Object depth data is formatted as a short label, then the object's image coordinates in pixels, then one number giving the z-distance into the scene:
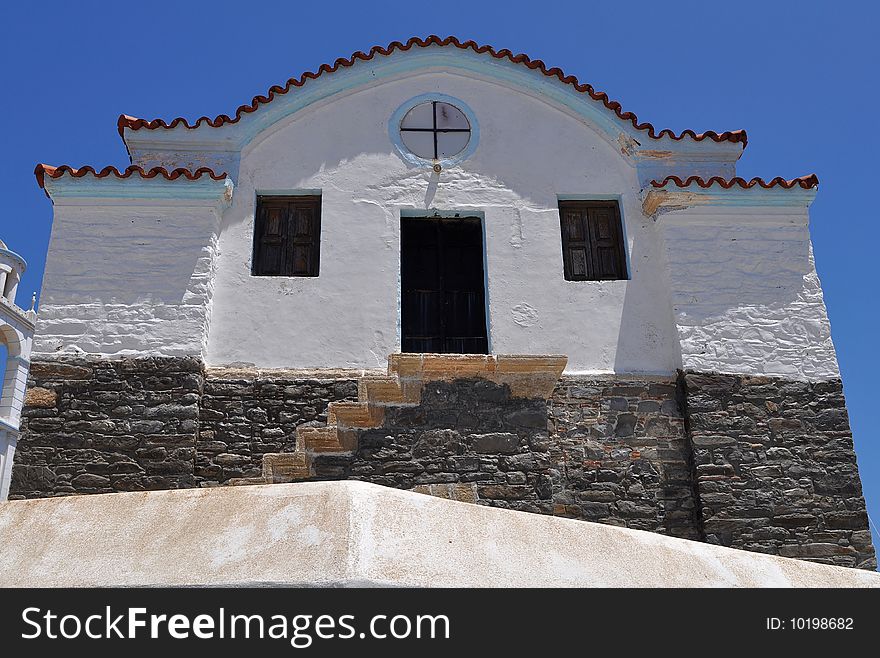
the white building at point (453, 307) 7.71
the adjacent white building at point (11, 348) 20.58
